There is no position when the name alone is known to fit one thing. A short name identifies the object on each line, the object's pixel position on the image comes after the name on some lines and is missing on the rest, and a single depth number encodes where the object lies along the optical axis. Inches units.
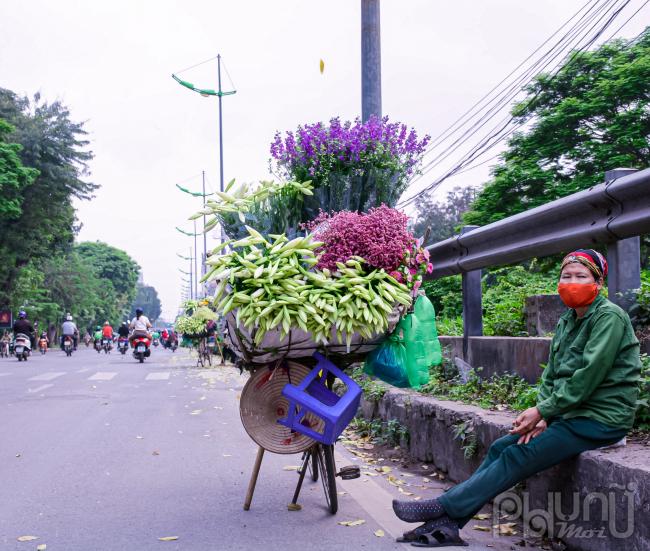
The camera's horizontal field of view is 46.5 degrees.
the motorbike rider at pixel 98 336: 1645.5
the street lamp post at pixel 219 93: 1038.9
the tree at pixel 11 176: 1314.0
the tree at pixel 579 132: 938.7
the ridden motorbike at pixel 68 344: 1259.8
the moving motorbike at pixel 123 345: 1262.3
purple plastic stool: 170.2
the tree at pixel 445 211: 1839.3
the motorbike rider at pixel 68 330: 1306.6
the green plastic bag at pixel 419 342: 178.2
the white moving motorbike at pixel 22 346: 1023.6
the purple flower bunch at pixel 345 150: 215.6
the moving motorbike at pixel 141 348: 994.1
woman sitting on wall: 142.3
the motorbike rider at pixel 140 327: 1009.5
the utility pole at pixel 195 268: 3283.0
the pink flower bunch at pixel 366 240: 173.2
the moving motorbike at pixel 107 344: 1496.1
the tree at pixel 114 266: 4227.4
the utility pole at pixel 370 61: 414.0
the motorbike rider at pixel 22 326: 1066.1
